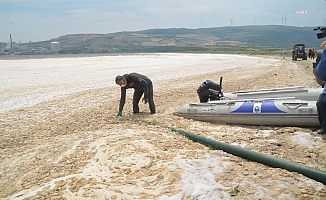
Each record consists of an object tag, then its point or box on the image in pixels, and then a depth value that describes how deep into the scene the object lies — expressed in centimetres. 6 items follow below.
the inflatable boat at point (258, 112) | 687
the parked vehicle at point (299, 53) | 3828
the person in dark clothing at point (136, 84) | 830
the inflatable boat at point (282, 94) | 830
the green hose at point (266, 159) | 425
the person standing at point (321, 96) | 524
